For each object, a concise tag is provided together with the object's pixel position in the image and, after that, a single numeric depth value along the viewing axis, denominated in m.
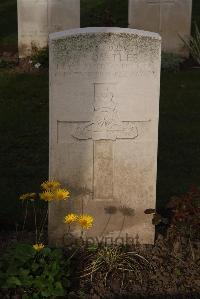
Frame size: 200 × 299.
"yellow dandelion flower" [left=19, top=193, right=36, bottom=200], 4.16
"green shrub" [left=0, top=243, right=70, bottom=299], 3.69
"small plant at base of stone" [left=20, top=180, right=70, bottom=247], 3.99
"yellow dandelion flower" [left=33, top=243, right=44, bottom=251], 3.83
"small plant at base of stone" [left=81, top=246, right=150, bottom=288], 4.02
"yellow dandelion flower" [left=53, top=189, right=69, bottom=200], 3.98
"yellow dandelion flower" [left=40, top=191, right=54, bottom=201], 3.98
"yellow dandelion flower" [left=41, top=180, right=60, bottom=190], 4.03
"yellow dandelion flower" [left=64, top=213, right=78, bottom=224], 3.90
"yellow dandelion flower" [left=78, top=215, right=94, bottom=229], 3.89
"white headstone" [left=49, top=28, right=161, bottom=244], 4.00
